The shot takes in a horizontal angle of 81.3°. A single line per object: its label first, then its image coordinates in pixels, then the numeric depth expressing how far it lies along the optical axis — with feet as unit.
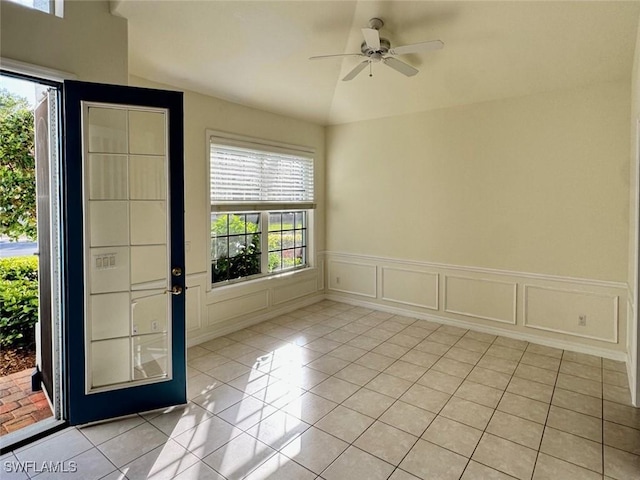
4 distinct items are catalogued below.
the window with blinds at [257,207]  14.76
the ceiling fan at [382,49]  9.45
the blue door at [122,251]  8.50
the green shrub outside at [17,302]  12.64
